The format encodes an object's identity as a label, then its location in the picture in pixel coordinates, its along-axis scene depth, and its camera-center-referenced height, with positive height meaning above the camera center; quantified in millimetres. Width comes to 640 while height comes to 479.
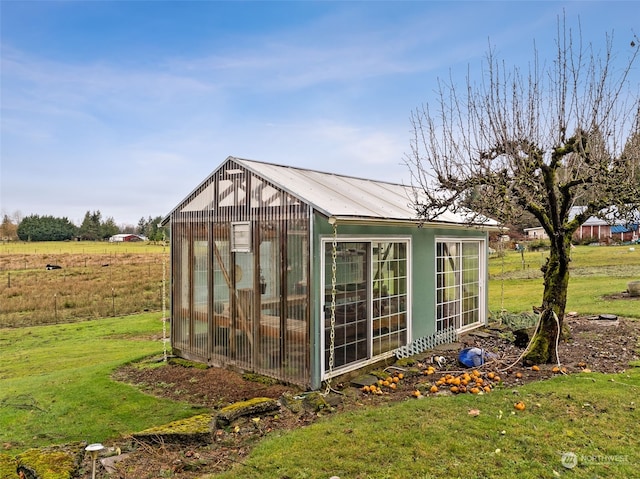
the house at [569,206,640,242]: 40125 +601
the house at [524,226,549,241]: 51197 +869
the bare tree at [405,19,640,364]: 6668 +1650
